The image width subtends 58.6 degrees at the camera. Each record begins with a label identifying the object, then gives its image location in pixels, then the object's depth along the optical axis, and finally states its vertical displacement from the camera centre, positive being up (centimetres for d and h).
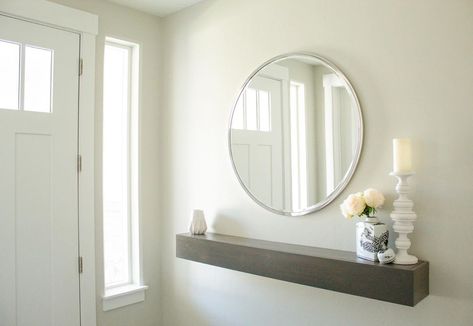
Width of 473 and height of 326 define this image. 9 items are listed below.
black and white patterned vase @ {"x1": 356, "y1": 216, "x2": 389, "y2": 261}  176 -26
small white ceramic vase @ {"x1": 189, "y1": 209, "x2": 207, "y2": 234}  257 -28
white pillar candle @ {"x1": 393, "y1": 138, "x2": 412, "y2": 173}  173 +8
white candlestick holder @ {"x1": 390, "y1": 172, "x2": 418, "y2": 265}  174 -18
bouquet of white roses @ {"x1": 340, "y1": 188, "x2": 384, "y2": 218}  180 -12
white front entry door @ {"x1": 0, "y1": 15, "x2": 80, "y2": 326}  230 +2
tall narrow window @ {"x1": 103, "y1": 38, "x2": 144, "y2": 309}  283 +11
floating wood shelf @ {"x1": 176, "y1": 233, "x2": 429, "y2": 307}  165 -41
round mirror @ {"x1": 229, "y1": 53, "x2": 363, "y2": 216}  204 +22
